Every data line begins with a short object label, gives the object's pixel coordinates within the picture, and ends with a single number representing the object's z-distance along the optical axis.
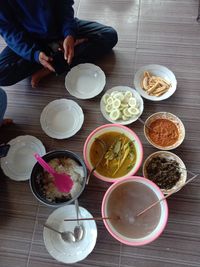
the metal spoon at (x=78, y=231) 1.00
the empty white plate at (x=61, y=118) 1.18
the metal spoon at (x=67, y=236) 1.00
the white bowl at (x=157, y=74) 1.21
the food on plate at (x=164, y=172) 1.03
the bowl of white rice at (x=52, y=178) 1.00
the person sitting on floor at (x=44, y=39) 1.14
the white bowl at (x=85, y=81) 1.25
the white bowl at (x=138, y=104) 1.16
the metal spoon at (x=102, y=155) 1.04
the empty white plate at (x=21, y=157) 1.12
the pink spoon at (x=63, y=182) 1.02
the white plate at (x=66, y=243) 0.98
